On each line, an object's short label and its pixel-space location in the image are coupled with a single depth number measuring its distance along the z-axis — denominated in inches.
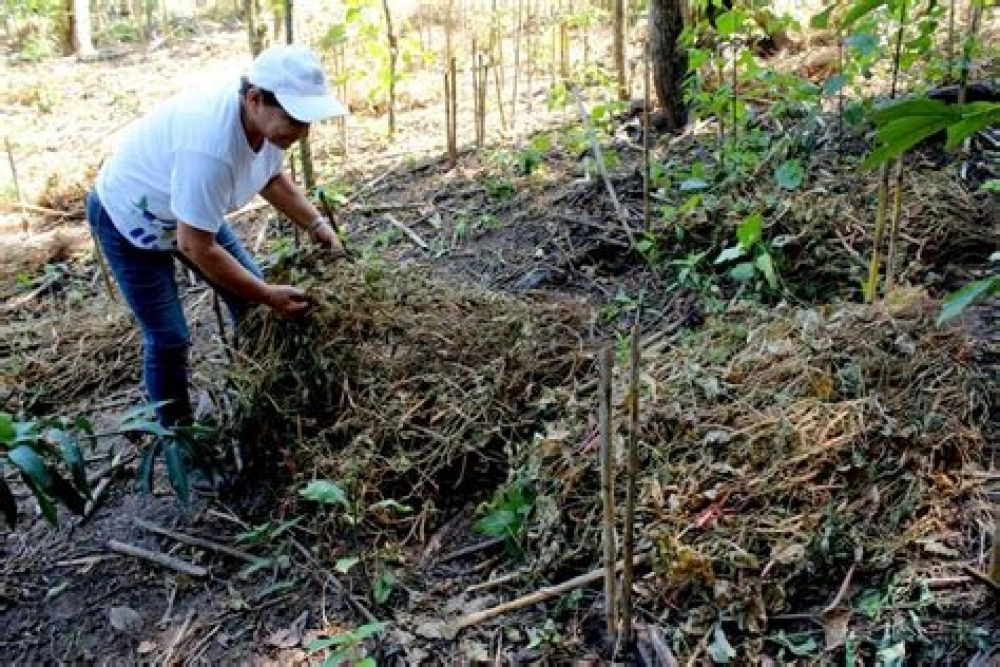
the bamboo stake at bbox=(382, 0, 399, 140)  240.4
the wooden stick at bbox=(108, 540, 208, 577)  91.7
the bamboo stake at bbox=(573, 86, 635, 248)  142.8
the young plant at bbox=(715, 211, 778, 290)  113.2
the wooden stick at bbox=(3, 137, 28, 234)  216.4
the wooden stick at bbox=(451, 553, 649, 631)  76.4
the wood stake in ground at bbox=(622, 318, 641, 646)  59.9
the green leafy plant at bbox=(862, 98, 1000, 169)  34.4
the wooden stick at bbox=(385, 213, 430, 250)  168.1
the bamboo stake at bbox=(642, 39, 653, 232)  134.9
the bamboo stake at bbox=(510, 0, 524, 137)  238.5
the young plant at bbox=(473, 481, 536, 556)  85.4
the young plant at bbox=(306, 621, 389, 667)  71.8
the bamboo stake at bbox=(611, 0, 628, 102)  205.6
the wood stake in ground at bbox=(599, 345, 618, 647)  59.8
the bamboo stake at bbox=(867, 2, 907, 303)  95.4
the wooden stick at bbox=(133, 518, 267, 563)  91.4
